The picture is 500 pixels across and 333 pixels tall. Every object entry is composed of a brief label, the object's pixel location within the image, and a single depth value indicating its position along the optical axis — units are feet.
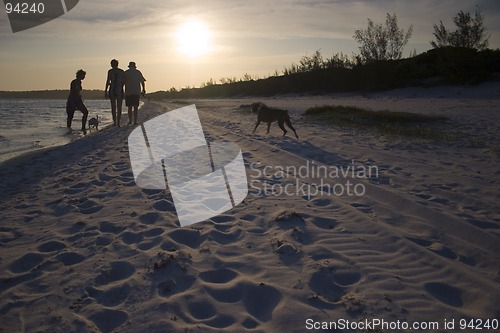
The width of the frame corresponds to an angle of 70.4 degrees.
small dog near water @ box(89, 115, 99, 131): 45.94
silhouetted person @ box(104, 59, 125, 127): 40.93
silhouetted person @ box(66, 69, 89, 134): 40.63
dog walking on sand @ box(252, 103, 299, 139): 33.64
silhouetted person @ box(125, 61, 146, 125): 41.24
